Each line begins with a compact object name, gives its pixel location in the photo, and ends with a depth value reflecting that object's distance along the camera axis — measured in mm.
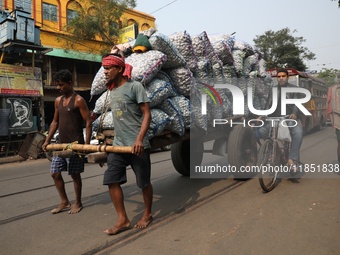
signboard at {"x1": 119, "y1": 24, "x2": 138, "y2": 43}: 16906
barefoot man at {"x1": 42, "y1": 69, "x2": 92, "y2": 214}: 3775
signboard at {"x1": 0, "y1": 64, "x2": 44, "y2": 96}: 11664
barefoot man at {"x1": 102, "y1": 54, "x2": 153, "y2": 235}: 3062
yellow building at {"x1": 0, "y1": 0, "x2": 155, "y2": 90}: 17266
